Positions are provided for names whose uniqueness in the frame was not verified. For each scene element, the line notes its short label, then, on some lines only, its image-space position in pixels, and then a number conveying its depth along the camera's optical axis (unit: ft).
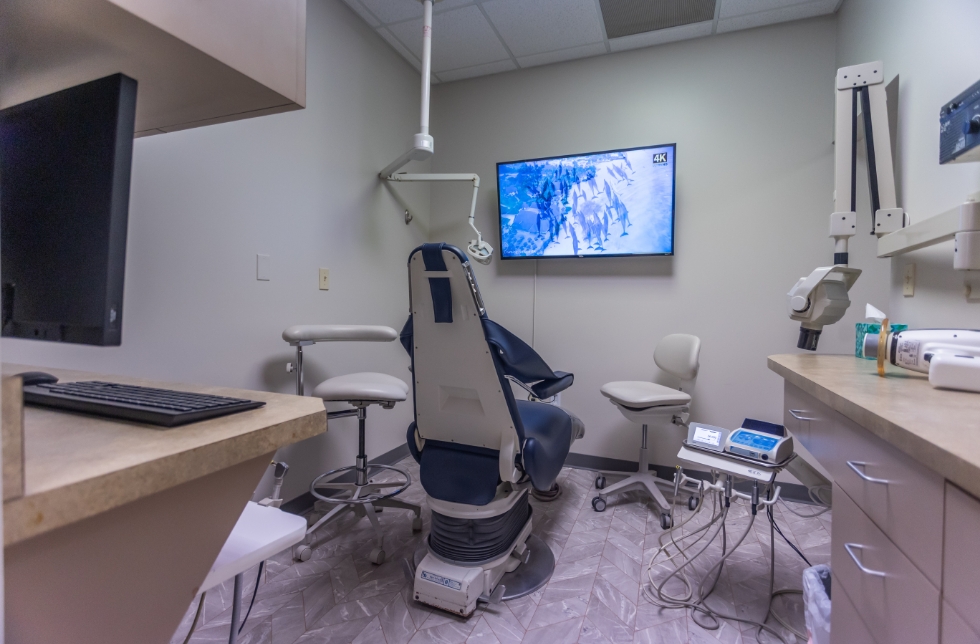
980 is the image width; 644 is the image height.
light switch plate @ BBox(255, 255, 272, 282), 6.37
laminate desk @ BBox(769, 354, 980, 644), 1.74
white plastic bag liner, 3.50
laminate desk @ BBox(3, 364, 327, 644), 1.24
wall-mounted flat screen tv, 8.58
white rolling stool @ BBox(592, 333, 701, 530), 7.32
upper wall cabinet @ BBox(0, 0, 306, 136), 2.04
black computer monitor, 1.92
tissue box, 4.81
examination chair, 4.60
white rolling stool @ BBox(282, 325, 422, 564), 5.90
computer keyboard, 1.79
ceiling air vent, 7.71
